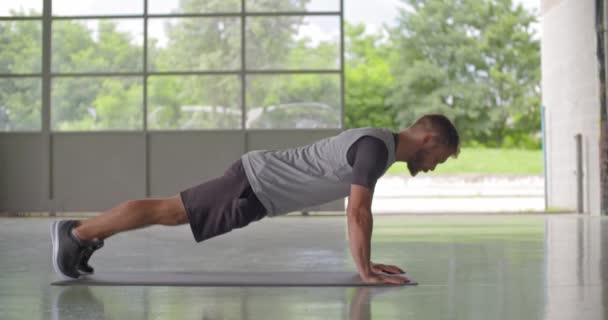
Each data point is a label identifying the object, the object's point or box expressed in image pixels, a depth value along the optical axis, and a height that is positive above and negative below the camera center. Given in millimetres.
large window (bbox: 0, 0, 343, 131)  12602 +1793
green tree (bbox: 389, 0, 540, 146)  29547 +4021
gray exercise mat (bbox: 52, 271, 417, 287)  3209 -432
